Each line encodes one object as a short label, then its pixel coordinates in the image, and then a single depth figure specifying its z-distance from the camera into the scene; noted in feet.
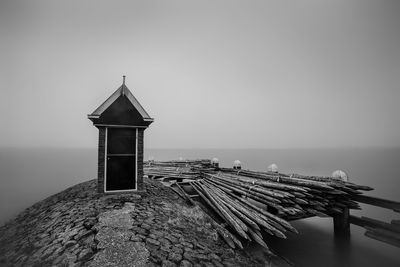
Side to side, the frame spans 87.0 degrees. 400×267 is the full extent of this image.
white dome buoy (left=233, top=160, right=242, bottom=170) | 57.13
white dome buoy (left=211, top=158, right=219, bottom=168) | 61.01
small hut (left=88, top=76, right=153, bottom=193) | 29.01
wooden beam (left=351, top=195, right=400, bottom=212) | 31.78
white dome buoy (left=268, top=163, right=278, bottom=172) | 52.85
